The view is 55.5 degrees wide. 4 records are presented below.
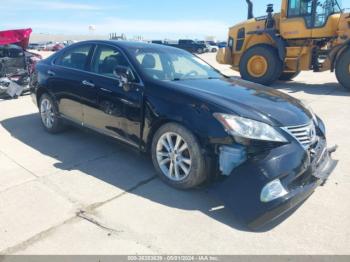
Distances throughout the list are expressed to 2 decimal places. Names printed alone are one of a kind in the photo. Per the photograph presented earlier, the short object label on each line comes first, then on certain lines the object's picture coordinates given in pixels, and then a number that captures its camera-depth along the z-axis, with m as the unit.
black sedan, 2.87
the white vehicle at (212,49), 46.29
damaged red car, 8.84
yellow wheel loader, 10.25
